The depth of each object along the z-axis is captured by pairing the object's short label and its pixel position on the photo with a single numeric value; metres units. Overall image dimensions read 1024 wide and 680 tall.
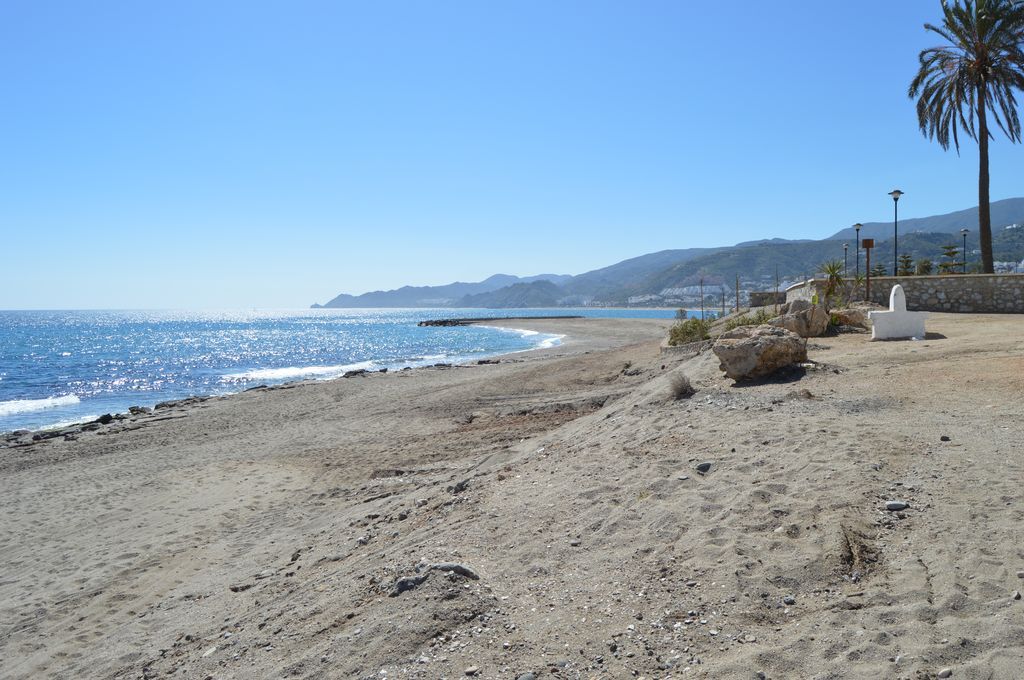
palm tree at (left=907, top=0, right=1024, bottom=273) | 21.88
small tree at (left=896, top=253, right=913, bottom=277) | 41.92
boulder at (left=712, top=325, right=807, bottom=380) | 9.43
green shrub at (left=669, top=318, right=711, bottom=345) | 18.25
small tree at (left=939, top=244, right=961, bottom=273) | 33.33
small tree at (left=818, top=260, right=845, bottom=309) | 21.67
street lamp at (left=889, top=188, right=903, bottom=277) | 24.80
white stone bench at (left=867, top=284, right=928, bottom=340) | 12.75
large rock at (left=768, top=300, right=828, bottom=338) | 13.94
